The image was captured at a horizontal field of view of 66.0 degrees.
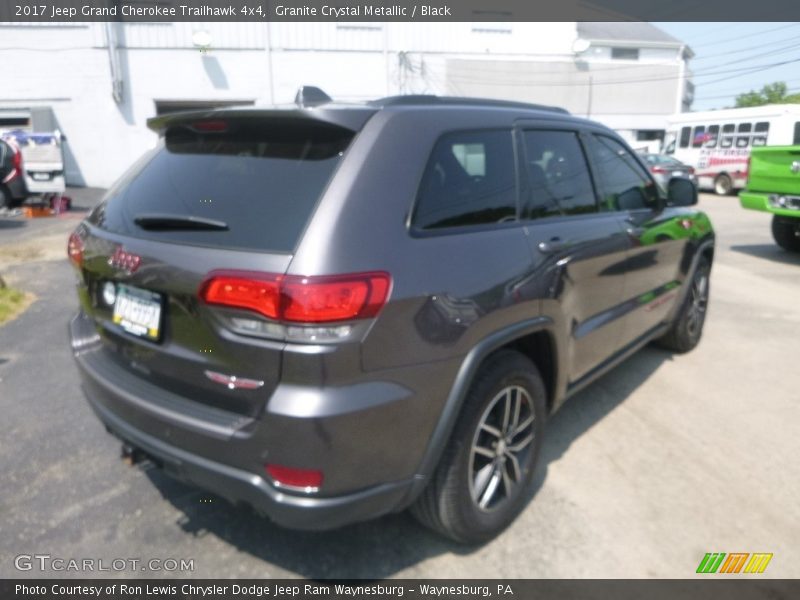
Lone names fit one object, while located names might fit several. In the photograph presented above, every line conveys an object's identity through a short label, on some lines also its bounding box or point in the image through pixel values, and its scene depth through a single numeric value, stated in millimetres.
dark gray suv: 1983
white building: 21484
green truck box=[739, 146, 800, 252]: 8352
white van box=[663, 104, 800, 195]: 19312
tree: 51181
